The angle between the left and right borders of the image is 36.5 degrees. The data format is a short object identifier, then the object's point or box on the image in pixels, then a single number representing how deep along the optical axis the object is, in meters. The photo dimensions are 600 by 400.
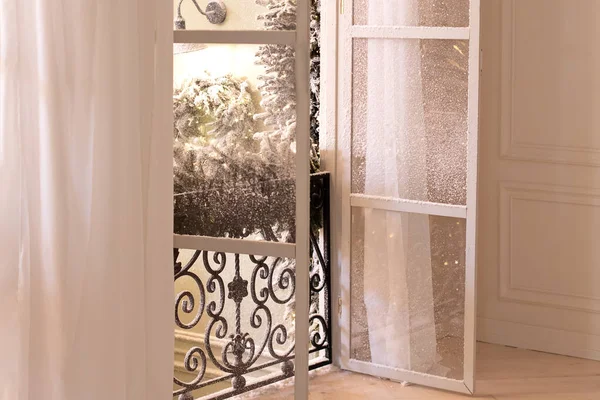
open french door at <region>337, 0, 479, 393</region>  3.67
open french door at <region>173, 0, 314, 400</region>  2.53
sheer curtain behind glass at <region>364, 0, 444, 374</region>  3.76
